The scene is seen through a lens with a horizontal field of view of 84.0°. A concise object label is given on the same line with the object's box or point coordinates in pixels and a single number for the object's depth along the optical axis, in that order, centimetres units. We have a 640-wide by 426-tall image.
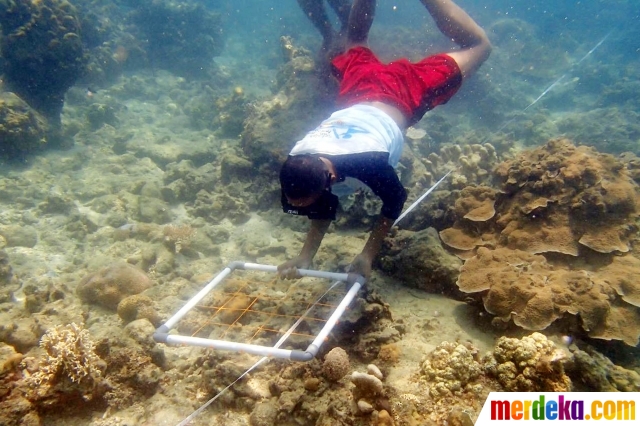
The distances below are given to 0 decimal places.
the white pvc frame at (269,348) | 260
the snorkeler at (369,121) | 323
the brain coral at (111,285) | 468
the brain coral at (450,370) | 274
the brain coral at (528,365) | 265
